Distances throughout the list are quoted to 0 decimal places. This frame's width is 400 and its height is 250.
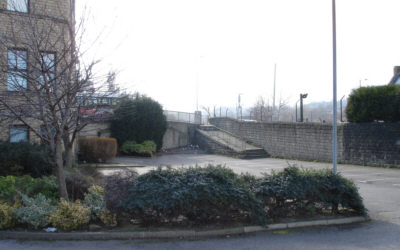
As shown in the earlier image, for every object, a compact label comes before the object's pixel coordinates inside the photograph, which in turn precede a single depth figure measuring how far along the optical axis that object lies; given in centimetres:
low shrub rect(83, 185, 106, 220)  737
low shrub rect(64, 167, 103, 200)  917
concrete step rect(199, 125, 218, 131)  3297
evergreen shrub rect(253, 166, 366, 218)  775
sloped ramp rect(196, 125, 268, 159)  2656
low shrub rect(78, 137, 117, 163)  2014
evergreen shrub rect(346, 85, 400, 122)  1852
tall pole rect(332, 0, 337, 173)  1004
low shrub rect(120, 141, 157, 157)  2492
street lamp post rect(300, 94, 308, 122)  2429
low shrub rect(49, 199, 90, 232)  691
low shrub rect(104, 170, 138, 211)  718
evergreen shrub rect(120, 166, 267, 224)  700
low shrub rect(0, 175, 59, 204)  845
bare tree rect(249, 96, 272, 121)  5216
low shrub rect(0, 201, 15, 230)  702
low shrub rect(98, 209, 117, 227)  711
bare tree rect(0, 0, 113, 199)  776
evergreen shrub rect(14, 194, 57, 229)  705
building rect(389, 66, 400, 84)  3080
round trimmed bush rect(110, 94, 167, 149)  2605
